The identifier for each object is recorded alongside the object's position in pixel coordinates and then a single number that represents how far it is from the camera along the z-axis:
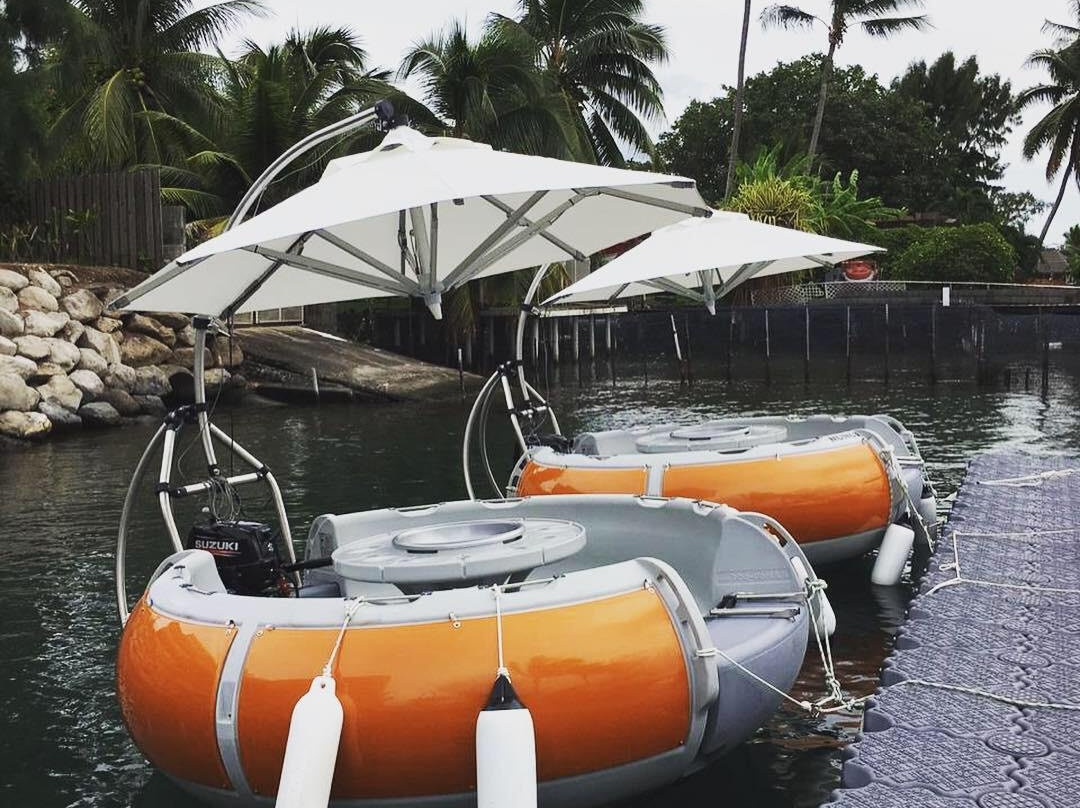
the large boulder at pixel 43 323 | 23.27
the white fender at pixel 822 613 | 6.94
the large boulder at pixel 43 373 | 22.81
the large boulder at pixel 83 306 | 24.52
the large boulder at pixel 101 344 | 24.73
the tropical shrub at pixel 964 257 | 43.06
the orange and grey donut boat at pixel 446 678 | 5.03
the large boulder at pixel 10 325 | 22.55
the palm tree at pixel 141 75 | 30.55
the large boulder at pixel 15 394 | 21.53
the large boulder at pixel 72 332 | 24.16
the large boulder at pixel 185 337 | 27.50
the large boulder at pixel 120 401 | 24.08
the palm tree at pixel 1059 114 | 51.59
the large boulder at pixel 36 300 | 23.58
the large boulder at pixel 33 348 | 22.81
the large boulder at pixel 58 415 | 22.30
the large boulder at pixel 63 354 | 23.31
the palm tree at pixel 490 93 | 30.58
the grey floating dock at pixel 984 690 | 4.91
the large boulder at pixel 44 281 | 24.03
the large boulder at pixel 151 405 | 24.77
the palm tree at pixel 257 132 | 31.12
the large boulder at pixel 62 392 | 22.77
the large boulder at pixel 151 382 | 24.94
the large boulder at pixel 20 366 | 21.81
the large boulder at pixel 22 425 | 21.17
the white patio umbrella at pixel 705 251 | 12.12
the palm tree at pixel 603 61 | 35.91
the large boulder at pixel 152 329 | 26.55
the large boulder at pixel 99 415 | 23.22
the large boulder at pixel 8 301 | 22.81
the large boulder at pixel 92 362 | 24.20
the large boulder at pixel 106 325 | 25.31
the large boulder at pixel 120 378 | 24.50
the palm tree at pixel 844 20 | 47.50
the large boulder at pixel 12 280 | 23.17
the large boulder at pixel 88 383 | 23.70
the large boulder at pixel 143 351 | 25.72
